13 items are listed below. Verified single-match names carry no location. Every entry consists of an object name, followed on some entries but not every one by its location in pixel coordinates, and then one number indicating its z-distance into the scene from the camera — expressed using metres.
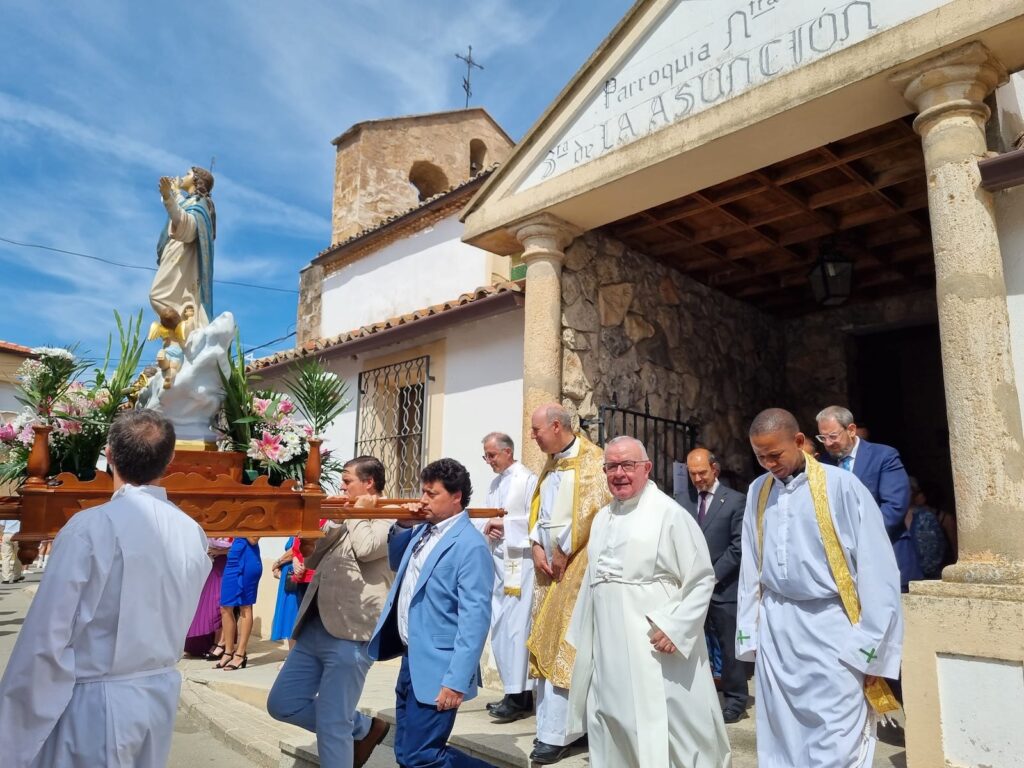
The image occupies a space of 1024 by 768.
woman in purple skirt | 8.49
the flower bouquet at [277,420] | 3.97
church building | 3.90
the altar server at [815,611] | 3.22
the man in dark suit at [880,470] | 4.61
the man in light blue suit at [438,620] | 3.38
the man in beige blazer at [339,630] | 4.02
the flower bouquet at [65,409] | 3.73
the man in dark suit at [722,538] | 5.39
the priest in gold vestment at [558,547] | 4.27
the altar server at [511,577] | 5.14
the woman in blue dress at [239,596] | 8.12
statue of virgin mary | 4.34
